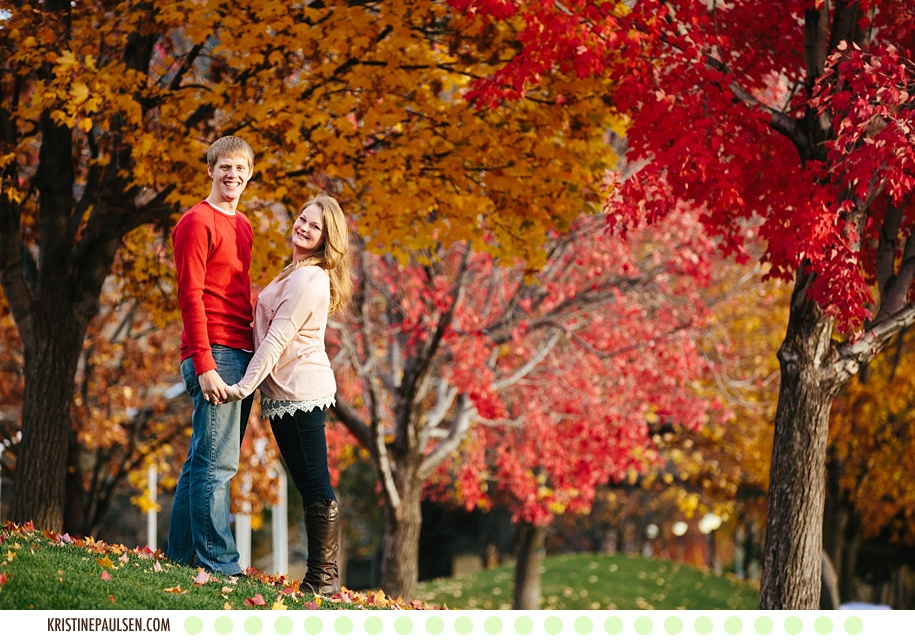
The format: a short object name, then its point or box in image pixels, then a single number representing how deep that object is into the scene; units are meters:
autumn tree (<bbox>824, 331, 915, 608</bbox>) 35.47
